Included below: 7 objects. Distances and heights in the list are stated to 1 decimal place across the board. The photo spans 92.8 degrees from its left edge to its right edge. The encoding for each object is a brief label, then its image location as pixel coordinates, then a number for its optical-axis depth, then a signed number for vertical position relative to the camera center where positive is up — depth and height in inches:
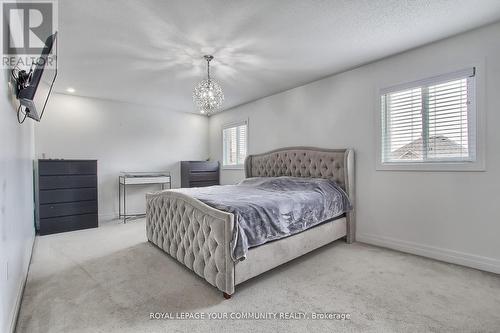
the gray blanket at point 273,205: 80.5 -16.5
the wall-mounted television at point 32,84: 68.0 +26.0
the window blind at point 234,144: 207.9 +18.6
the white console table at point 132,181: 179.9 -11.6
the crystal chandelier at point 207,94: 115.3 +35.0
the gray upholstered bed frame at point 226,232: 76.5 -27.9
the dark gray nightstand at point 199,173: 211.6 -7.4
